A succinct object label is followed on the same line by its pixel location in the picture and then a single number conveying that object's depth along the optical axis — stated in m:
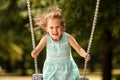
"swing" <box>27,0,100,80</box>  4.57
